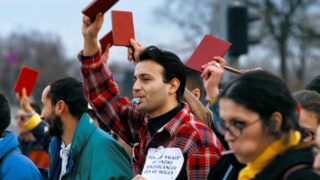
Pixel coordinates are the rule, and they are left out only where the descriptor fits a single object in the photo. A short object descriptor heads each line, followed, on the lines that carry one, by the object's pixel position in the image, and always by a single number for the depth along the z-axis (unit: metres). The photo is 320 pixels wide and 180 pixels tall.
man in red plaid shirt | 5.41
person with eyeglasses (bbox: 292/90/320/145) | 5.37
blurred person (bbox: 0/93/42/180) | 6.37
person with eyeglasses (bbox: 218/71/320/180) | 3.88
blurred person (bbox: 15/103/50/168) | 11.21
